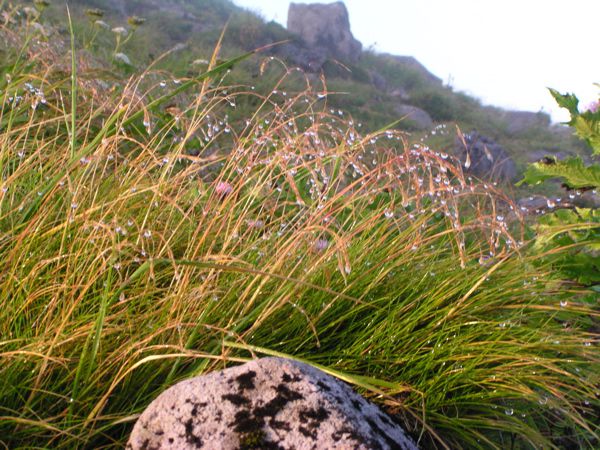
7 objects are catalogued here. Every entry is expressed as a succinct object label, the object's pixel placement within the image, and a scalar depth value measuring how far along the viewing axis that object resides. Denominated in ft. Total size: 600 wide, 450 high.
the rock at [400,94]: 59.36
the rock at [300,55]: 56.54
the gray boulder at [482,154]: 31.11
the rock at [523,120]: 57.77
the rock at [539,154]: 43.45
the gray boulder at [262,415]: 4.37
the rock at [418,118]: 48.79
